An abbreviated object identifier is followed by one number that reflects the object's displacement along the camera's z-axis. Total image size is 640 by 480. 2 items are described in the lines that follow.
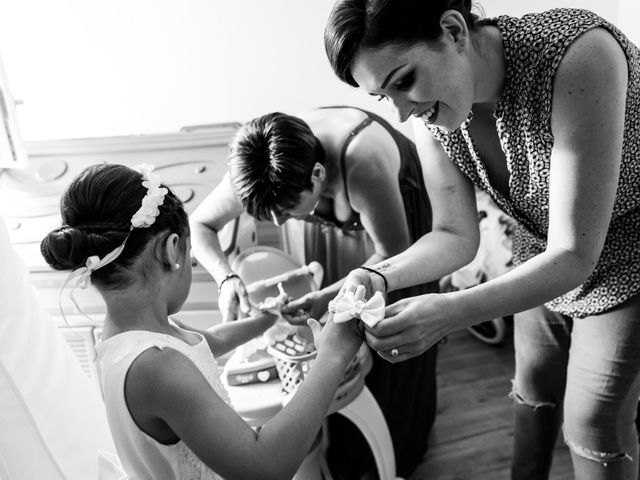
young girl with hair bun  0.77
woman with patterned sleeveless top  0.79
